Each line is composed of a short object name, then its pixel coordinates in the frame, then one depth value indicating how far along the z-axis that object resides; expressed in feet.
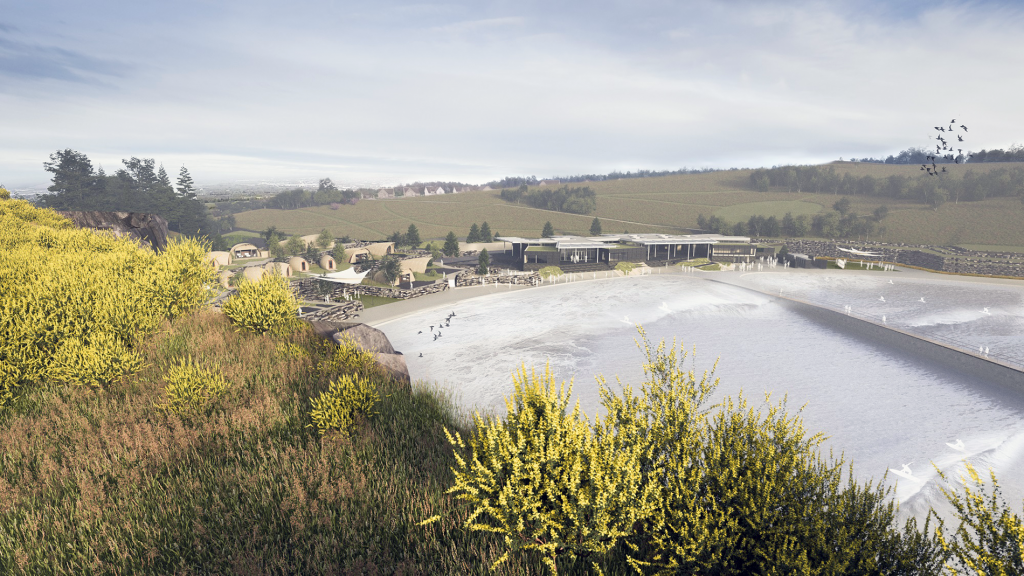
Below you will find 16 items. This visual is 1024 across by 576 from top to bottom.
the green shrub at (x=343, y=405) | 34.53
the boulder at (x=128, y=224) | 132.57
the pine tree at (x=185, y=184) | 355.21
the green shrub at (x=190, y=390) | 37.04
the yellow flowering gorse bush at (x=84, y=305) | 40.91
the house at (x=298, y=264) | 226.17
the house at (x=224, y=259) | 248.73
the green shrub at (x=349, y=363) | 47.03
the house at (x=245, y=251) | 285.23
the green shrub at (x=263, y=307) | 57.98
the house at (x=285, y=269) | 214.40
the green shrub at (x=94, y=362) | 40.11
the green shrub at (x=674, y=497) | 20.20
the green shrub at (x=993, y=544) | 17.80
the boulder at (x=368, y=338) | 57.62
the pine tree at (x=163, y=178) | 356.50
